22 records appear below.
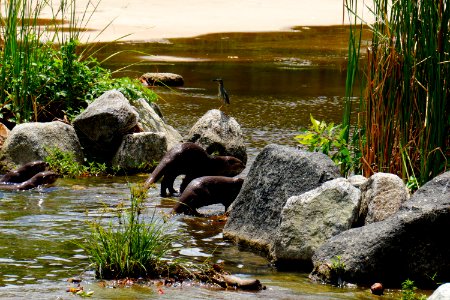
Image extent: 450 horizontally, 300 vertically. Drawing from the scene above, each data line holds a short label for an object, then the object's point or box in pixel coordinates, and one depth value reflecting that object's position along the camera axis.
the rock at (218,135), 23.62
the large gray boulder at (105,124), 23.52
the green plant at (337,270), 13.80
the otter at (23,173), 21.52
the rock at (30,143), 22.97
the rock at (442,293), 10.47
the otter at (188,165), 20.94
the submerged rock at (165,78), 38.41
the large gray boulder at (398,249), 13.81
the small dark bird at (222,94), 27.59
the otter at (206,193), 18.75
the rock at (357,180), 16.19
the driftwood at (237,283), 13.27
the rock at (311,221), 14.87
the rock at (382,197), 15.30
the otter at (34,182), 20.75
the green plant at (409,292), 12.48
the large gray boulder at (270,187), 16.05
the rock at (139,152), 23.53
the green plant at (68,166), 22.77
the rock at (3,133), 24.19
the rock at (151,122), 25.58
